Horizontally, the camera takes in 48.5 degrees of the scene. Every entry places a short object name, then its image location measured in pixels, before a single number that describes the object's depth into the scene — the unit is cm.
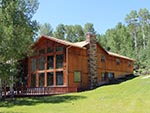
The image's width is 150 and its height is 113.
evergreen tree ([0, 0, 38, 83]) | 1372
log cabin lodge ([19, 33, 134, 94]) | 1803
